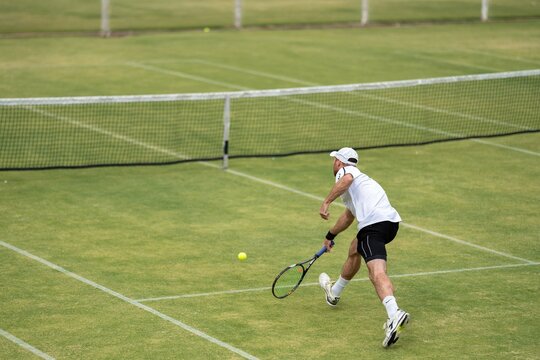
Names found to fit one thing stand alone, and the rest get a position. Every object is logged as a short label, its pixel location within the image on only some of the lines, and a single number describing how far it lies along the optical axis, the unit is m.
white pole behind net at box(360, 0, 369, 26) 40.72
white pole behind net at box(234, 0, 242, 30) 39.19
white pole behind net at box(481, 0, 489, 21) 42.15
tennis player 12.52
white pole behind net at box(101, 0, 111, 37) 36.30
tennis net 21.73
